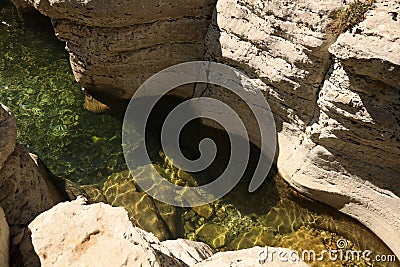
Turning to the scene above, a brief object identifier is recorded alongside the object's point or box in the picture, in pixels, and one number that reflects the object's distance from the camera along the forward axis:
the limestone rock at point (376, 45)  5.25
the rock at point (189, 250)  5.45
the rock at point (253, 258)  3.99
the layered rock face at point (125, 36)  7.06
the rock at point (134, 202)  7.47
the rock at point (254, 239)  7.39
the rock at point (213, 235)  7.43
